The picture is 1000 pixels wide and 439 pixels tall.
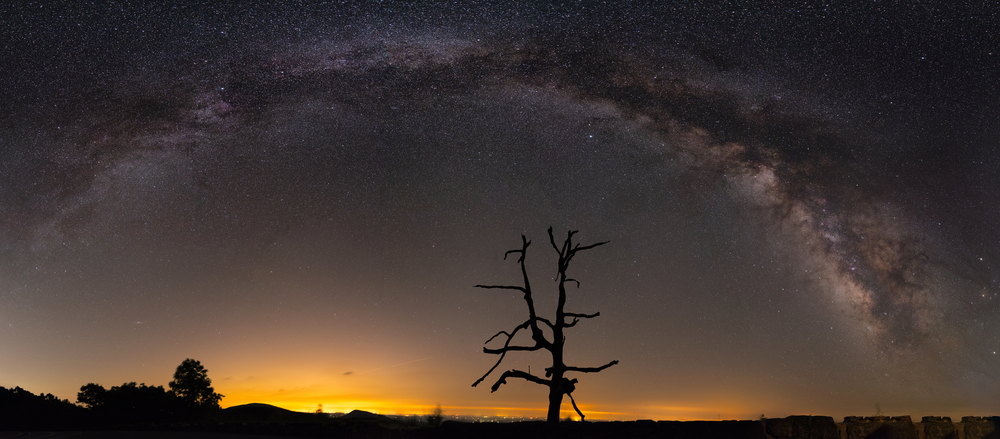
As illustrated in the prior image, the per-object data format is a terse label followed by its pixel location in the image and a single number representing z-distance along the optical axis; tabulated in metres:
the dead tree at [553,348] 15.12
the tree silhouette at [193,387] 57.03
